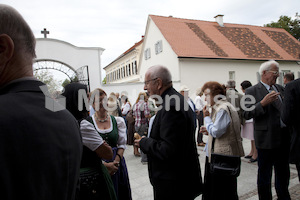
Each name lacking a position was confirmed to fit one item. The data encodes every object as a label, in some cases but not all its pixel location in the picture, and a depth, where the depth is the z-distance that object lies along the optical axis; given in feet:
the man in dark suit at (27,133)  2.27
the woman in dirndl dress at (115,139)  8.95
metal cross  52.93
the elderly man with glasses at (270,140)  10.19
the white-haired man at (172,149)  7.01
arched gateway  45.09
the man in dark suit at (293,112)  9.00
